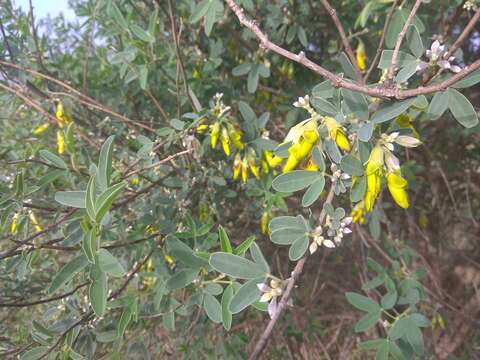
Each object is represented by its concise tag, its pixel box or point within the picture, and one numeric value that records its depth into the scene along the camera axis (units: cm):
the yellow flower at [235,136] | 29
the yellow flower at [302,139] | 18
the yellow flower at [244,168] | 30
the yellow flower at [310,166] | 20
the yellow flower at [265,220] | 33
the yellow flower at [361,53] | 37
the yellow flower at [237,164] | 30
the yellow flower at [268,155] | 31
